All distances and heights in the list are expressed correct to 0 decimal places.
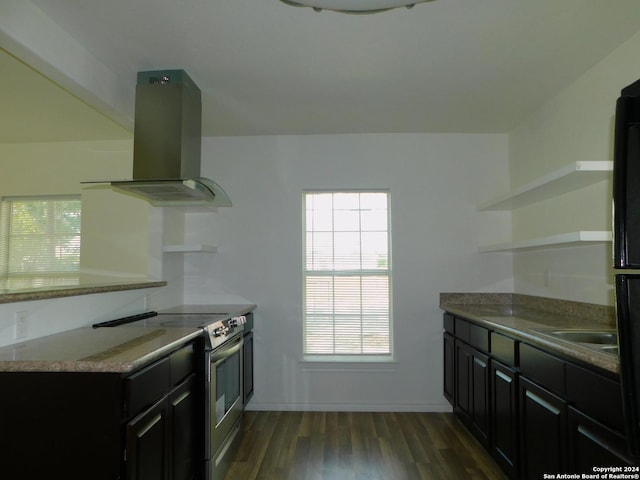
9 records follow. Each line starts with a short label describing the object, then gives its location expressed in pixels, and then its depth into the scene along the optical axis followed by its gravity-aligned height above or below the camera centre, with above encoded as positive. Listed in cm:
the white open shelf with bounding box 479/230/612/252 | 212 +15
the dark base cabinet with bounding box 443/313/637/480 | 147 -68
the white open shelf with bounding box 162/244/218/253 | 333 +13
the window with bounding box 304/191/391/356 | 374 -9
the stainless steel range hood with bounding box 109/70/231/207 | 254 +85
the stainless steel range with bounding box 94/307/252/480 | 226 -72
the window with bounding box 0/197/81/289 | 386 +23
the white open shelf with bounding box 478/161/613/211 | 215 +52
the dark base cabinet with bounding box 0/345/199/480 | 145 -60
